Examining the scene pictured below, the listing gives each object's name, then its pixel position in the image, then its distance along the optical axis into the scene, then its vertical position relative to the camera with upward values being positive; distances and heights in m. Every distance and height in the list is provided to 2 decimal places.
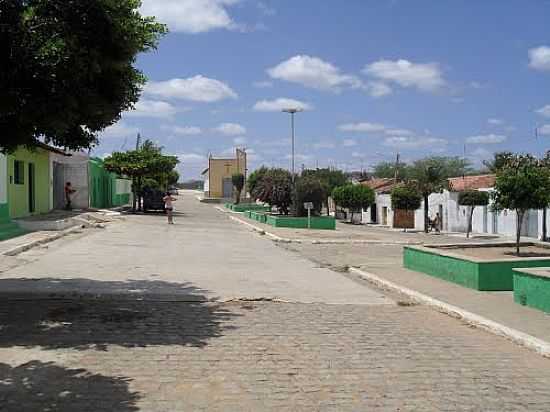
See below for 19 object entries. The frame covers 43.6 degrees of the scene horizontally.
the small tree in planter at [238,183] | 84.62 +1.67
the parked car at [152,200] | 47.16 -0.22
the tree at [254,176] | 68.29 +2.13
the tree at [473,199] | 43.69 -0.18
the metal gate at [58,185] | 35.91 +0.61
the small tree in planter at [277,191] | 45.84 +0.37
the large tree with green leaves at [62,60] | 7.39 +1.52
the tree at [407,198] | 49.34 -0.13
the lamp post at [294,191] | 44.44 +0.35
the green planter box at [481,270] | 12.55 -1.39
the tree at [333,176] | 77.61 +2.35
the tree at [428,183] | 48.44 +0.94
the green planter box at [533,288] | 10.06 -1.39
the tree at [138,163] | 44.12 +2.17
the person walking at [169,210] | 35.18 -0.68
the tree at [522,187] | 16.11 +0.22
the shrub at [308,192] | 43.78 +0.28
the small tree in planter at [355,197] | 58.31 -0.05
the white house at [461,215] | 39.00 -1.29
